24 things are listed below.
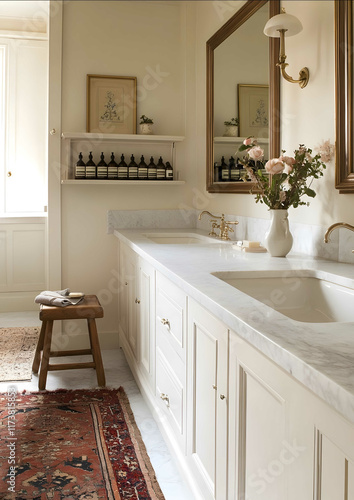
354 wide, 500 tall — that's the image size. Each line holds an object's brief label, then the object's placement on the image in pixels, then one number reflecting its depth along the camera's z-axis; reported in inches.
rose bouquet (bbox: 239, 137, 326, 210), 83.5
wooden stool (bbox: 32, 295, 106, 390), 118.3
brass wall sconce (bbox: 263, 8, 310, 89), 85.7
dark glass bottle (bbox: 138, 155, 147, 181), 147.3
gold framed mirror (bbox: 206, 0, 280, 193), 100.2
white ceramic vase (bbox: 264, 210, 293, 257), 87.4
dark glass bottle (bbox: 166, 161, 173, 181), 149.3
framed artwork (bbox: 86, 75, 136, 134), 146.9
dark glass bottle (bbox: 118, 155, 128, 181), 145.7
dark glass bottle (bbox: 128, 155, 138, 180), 146.3
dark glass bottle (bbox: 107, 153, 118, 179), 145.3
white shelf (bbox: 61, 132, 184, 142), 141.5
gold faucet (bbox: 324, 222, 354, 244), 71.8
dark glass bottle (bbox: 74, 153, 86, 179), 143.3
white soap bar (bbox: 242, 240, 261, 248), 96.7
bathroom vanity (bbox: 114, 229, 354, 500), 33.4
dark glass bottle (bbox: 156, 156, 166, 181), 148.9
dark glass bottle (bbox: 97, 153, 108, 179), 144.3
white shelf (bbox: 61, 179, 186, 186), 141.7
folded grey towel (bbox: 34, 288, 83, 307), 119.6
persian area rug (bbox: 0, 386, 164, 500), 77.0
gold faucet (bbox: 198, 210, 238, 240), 120.3
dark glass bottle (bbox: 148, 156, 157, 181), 148.2
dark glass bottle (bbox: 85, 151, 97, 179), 143.6
